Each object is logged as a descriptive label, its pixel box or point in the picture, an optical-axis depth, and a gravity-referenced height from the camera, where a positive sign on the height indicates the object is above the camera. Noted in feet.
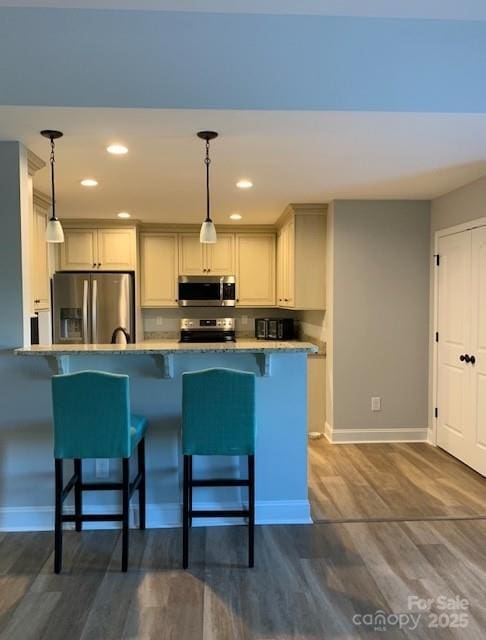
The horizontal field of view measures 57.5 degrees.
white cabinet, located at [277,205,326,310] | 14.78 +1.60
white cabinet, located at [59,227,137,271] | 16.89 +2.19
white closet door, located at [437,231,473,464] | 12.26 -1.12
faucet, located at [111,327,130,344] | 16.35 -1.08
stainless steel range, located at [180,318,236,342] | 18.51 -0.98
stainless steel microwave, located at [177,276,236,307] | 17.62 +0.63
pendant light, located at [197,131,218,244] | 8.36 +1.48
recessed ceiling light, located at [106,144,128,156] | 8.90 +3.24
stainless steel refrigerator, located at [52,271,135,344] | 16.25 -0.04
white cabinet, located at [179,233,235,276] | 17.85 +2.07
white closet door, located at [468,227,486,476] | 11.55 -1.15
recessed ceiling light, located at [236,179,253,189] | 11.69 +3.33
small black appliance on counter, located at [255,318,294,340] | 17.30 -0.87
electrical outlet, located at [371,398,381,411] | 14.21 -3.13
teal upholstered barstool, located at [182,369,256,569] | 7.68 -1.90
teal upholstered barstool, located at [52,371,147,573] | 7.46 -1.96
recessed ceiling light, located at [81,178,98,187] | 11.44 +3.29
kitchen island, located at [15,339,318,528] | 8.85 -2.44
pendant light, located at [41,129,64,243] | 8.22 +1.50
